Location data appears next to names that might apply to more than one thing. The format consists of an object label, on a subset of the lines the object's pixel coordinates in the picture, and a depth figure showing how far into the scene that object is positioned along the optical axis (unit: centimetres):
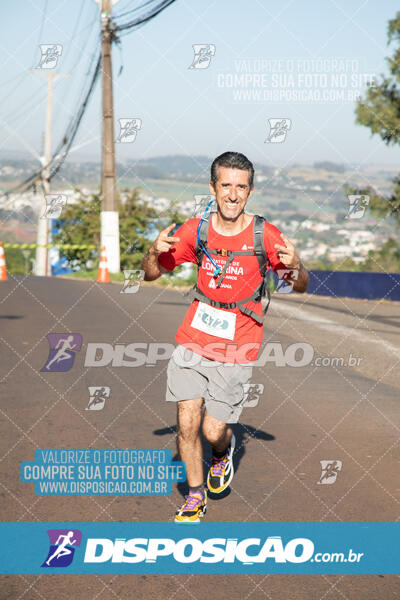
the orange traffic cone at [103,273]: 2331
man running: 415
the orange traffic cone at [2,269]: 2138
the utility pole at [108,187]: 2653
